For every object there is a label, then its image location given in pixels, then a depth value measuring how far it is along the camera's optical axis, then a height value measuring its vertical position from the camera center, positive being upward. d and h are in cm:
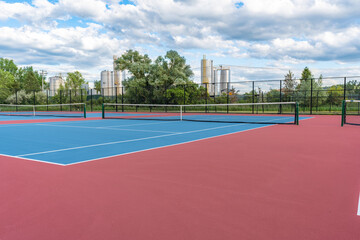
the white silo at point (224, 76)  8369 +686
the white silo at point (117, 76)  9538 +754
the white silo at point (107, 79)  10100 +728
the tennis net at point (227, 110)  2638 -96
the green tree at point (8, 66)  7625 +861
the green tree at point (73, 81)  4975 +317
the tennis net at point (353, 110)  2157 -79
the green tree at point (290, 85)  4467 +230
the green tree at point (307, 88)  2686 +132
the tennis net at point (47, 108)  3697 -118
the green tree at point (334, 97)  2613 +29
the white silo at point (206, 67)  8262 +920
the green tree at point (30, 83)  6136 +345
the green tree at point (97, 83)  9035 +527
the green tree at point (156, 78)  3425 +259
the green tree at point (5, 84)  5233 +304
